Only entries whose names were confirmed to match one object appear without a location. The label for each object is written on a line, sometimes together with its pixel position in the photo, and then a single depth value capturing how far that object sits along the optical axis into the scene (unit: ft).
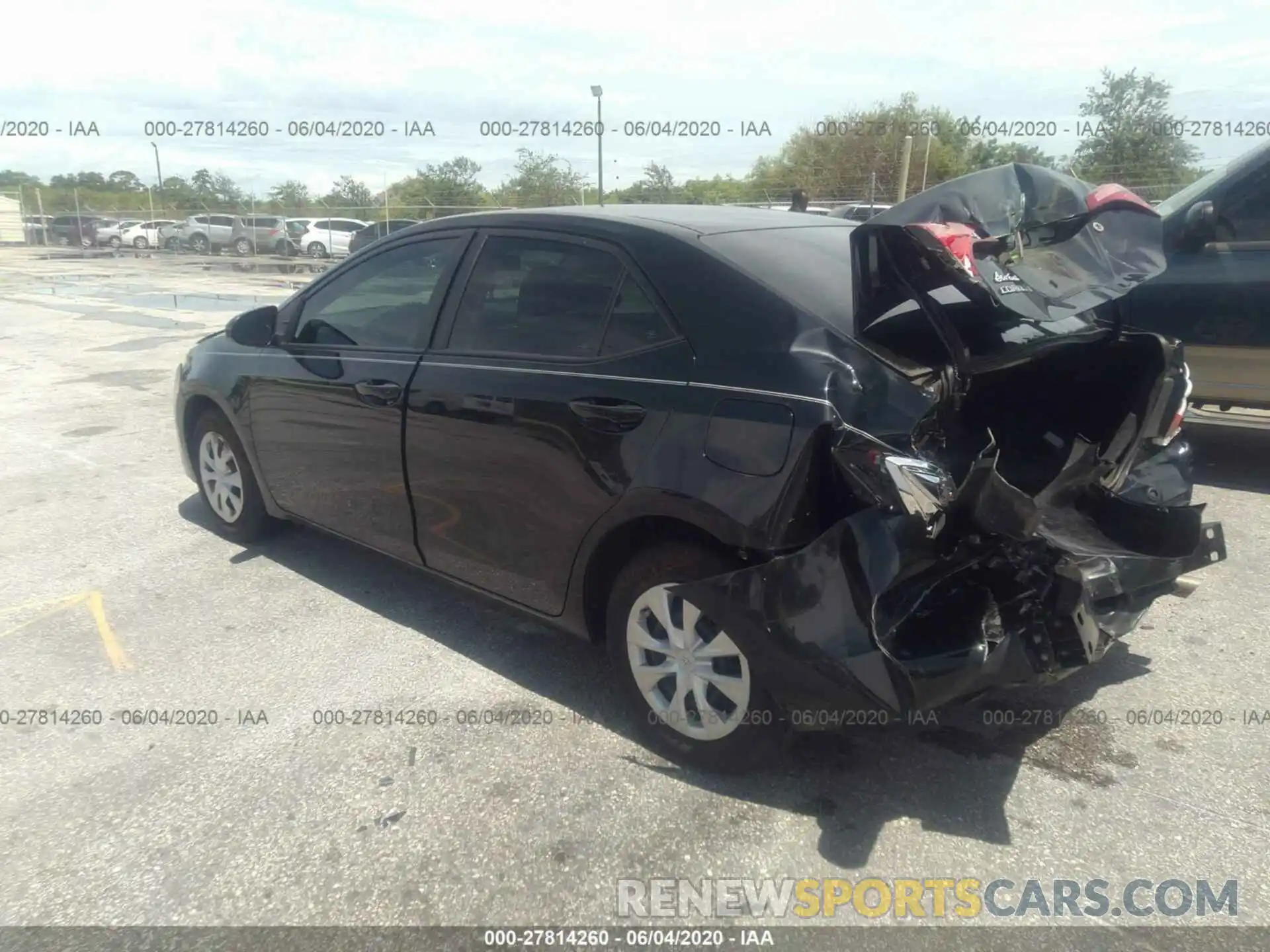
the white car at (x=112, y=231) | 140.15
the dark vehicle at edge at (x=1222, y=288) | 18.54
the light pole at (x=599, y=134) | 82.25
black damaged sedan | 8.73
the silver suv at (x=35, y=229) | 151.02
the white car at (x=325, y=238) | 111.34
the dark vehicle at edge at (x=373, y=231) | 89.25
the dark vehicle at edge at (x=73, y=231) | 144.36
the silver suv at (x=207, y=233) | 125.59
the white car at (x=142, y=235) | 138.72
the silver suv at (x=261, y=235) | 114.32
